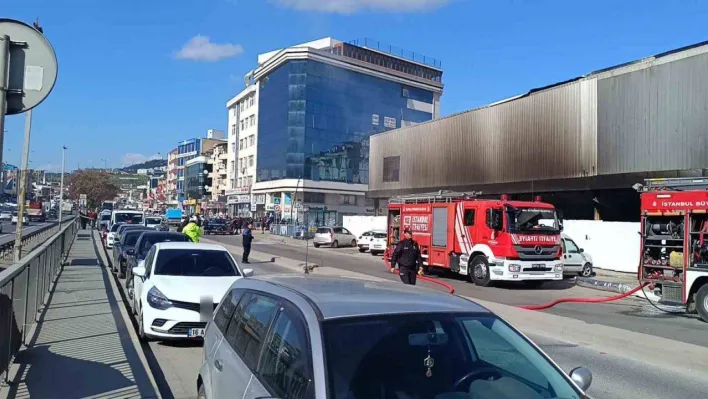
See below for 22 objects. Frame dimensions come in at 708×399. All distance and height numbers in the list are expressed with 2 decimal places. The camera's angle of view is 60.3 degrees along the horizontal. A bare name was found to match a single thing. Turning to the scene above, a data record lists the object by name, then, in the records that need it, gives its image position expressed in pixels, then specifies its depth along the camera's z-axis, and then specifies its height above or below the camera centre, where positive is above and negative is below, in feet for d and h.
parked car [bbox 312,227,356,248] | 147.33 -4.52
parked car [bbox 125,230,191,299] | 47.21 -2.32
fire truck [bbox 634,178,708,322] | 44.32 -1.04
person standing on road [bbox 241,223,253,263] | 84.48 -3.58
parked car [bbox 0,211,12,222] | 233.68 -2.64
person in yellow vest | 62.69 -1.68
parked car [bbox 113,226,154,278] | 58.03 -3.54
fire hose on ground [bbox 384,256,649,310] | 47.16 -6.34
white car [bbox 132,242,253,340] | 28.17 -3.53
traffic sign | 14.25 +3.49
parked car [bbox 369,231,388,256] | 120.16 -4.78
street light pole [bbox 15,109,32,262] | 50.21 +2.51
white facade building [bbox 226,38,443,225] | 248.93 +43.02
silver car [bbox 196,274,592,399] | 9.72 -2.32
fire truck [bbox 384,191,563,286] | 62.75 -1.82
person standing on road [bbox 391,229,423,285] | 47.24 -3.00
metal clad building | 92.27 +16.67
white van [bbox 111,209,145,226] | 112.98 -0.72
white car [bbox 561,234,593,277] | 79.25 -4.63
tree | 251.39 +11.10
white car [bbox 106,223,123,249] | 98.44 -3.46
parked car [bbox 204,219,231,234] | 196.34 -3.75
